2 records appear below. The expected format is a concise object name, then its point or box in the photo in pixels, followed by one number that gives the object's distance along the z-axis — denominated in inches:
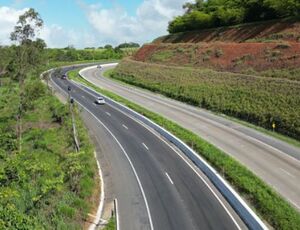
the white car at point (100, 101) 2652.6
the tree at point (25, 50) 2022.6
